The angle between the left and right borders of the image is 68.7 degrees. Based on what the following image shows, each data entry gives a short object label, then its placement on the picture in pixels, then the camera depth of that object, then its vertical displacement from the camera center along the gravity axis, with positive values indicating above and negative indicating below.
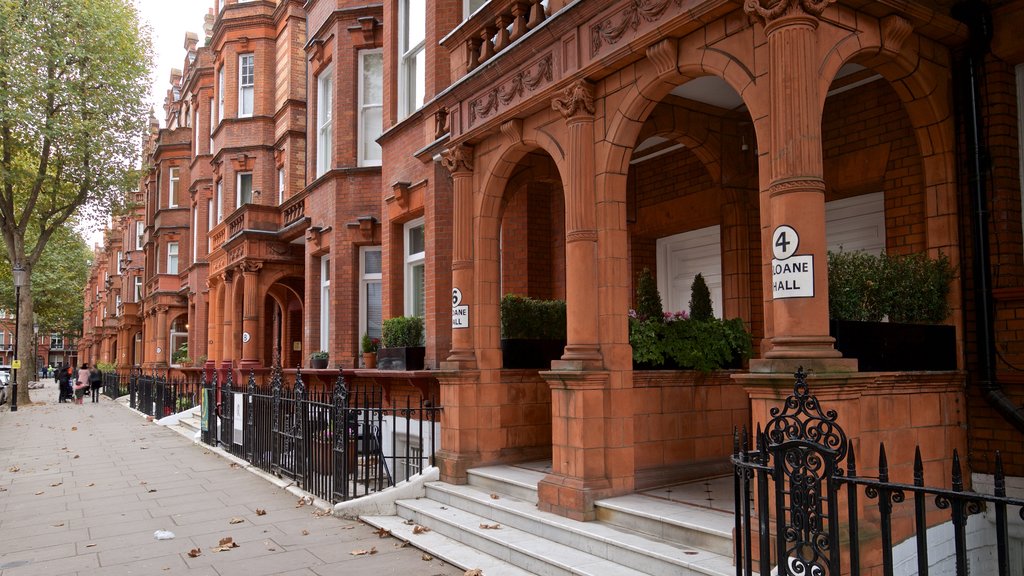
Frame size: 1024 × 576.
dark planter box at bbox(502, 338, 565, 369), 9.45 -0.16
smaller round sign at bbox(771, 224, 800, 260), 5.07 +0.65
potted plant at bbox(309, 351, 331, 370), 16.14 -0.35
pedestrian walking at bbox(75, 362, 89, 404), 33.84 -1.68
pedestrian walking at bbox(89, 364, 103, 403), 36.06 -1.70
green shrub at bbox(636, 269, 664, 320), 8.74 +0.46
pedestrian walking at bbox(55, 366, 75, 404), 34.79 -1.83
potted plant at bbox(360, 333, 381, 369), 13.78 -0.15
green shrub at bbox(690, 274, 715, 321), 8.52 +0.43
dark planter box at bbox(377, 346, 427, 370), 11.56 -0.24
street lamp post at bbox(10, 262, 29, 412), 26.92 +1.66
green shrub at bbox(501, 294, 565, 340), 9.66 +0.29
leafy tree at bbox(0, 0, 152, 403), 27.66 +9.46
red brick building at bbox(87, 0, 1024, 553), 5.46 +1.64
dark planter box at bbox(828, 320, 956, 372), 5.43 -0.07
